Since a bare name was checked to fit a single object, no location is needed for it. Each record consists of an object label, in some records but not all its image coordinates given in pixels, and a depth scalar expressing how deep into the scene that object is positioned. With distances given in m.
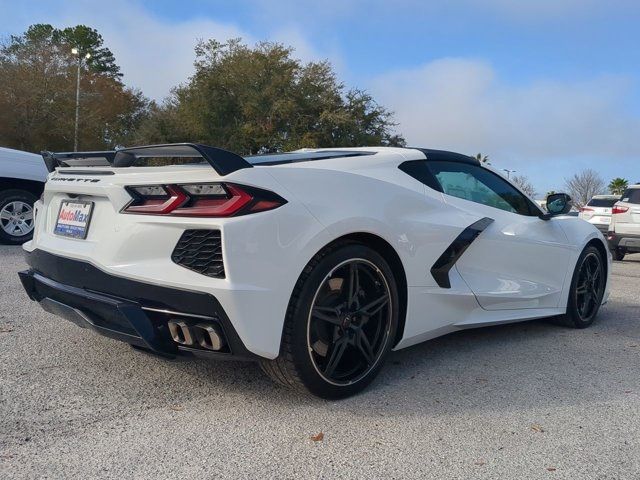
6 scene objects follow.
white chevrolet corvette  2.68
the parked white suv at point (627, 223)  11.67
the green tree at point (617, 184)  55.86
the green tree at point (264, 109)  34.12
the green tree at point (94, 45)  59.06
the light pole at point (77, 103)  34.16
